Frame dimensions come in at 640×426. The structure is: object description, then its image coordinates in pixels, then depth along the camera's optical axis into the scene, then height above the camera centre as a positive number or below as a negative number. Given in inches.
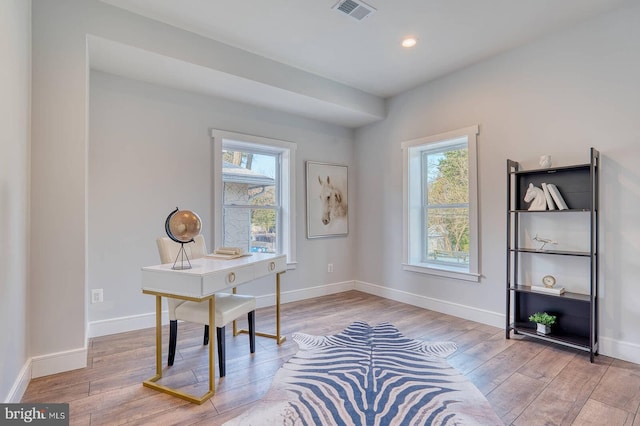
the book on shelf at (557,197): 107.3 +5.7
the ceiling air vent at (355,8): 98.2 +64.2
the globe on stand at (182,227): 83.8 -3.3
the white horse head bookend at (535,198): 111.3 +5.6
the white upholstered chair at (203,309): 87.7 -26.7
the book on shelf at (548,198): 109.0 +5.4
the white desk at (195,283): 76.4 -17.2
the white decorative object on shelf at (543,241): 113.3 -9.4
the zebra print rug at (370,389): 70.2 -44.4
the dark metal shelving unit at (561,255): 100.7 -17.9
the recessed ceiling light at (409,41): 117.0 +63.7
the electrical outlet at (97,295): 117.6 -29.6
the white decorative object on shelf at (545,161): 111.0 +18.2
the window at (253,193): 146.7 +10.4
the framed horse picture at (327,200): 176.7 +8.0
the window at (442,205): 138.9 +4.4
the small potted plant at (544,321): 109.5 -36.6
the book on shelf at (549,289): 106.8 -25.6
